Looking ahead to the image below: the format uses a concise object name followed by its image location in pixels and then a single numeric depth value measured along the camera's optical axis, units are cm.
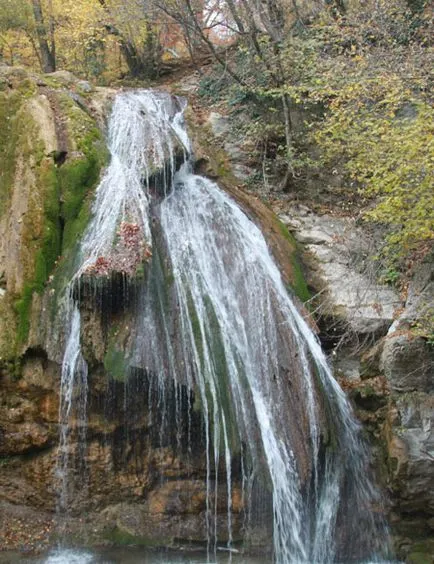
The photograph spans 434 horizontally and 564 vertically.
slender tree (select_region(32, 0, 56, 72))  1481
